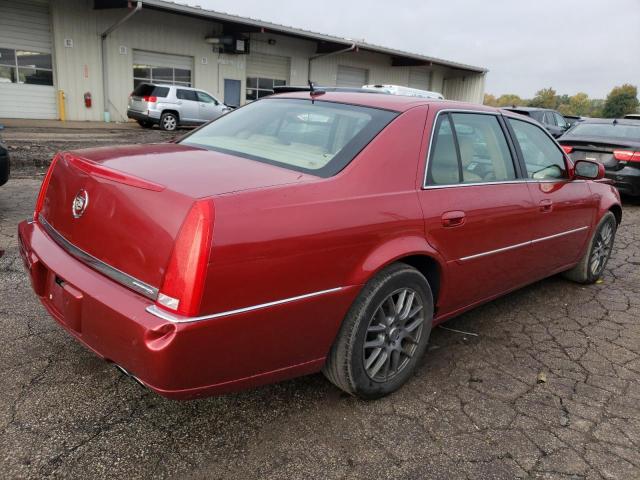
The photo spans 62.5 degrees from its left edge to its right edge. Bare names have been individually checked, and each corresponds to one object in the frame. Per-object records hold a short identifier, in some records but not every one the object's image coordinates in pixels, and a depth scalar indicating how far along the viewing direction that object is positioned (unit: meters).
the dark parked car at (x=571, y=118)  22.12
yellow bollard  18.73
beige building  18.05
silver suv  18.02
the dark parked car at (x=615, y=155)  8.34
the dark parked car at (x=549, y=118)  15.57
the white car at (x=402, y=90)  12.42
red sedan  2.00
